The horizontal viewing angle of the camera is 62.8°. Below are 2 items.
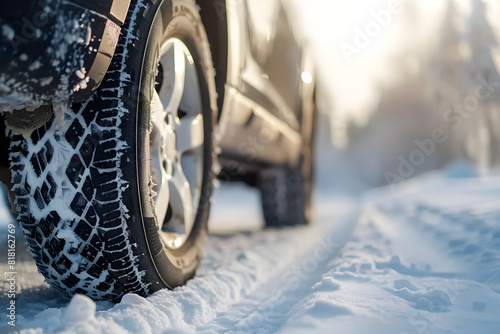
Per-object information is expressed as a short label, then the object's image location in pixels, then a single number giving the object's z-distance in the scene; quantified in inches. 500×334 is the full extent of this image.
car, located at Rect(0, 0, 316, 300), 36.7
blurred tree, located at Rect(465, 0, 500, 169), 228.8
